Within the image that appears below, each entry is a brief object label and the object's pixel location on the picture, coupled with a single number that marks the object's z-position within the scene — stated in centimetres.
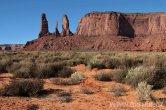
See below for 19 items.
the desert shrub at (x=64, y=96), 593
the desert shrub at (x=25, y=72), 898
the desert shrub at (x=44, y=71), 917
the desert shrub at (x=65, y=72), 936
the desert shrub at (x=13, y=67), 1034
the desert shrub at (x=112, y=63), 1170
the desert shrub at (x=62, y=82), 786
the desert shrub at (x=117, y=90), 662
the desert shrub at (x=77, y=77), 824
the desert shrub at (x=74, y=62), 1361
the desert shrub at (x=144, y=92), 598
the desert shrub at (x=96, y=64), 1177
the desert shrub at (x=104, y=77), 864
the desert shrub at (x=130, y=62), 1155
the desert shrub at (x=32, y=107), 533
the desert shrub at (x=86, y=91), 675
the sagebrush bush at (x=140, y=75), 738
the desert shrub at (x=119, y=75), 827
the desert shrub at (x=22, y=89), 640
